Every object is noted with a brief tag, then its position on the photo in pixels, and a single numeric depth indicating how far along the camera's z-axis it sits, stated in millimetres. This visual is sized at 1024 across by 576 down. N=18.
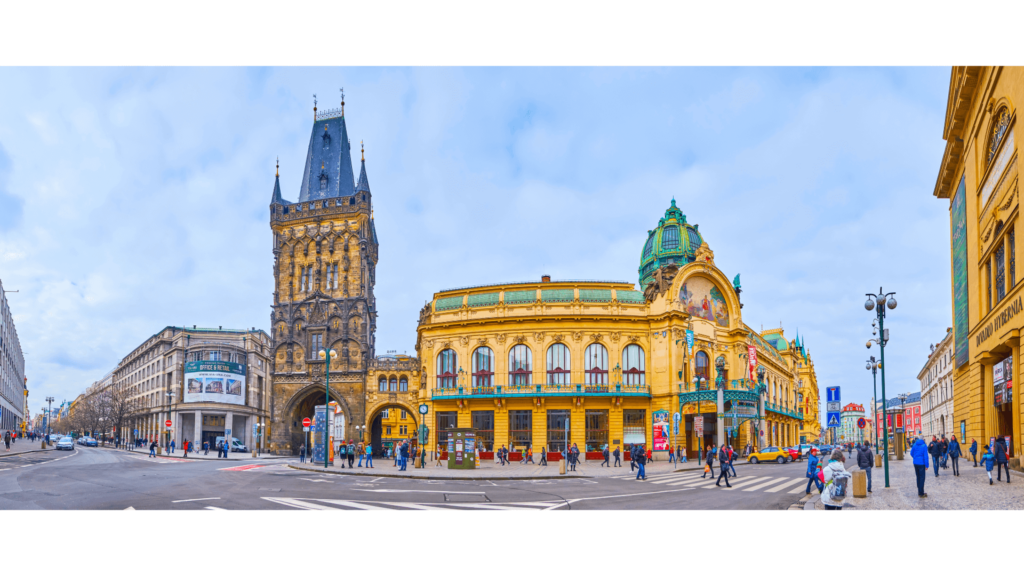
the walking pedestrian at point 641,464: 28719
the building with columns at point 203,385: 78500
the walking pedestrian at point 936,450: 26262
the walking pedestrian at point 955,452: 26603
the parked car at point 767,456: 46562
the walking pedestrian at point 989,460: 20931
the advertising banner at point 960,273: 32500
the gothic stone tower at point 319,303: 72250
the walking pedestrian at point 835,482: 12616
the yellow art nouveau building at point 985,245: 23406
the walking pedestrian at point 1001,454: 22094
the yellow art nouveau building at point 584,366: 50062
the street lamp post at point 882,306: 23188
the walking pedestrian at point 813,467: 19066
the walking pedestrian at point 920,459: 17536
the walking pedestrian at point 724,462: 24383
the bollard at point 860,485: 18297
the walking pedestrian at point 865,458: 20688
